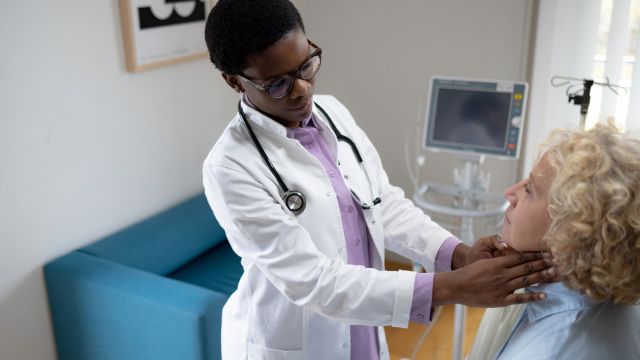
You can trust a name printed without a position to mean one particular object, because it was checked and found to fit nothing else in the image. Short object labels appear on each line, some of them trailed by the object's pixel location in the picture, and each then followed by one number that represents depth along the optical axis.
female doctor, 1.19
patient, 0.99
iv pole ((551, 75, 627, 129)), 2.09
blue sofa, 2.05
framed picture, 2.46
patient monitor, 2.38
